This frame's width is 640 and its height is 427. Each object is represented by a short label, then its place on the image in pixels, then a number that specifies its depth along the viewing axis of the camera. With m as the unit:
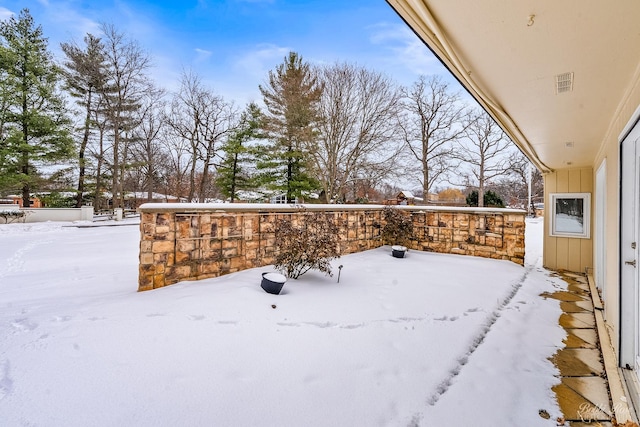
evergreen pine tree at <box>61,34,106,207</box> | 15.09
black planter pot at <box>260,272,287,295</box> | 3.34
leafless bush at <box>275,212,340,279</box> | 4.01
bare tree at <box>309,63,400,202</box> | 12.86
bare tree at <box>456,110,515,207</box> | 16.88
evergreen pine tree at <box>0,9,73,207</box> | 12.79
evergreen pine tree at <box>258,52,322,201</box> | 13.09
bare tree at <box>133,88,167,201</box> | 18.22
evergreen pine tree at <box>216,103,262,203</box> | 15.95
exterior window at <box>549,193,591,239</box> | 5.99
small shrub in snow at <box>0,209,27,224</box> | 11.83
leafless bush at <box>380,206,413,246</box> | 6.95
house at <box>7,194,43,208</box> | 21.29
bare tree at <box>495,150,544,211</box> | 17.58
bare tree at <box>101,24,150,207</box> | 15.62
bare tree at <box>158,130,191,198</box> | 19.14
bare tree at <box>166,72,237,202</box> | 17.42
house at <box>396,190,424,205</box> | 15.98
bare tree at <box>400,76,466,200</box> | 16.02
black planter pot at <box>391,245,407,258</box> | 5.97
